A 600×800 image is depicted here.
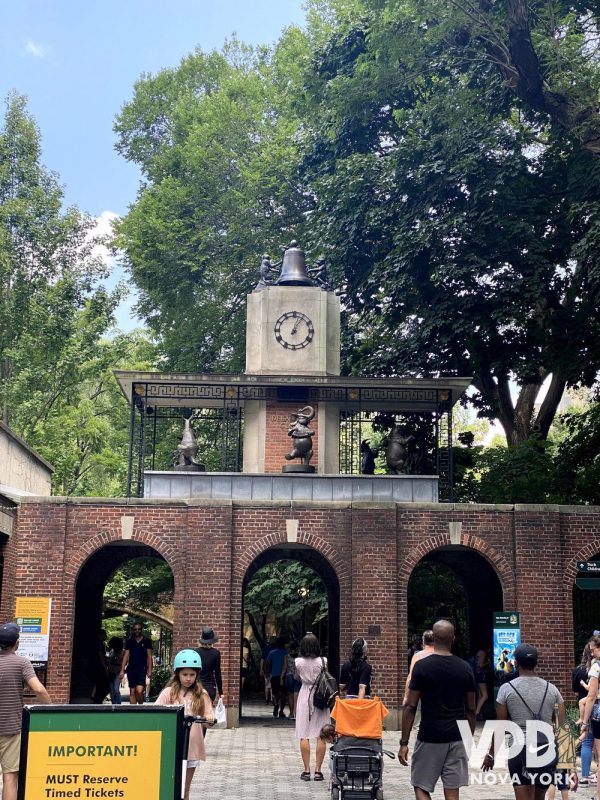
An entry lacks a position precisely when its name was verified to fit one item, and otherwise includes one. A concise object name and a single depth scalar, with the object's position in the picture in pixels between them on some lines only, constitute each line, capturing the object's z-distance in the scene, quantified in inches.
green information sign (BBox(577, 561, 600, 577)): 773.9
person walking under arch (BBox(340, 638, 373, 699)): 512.9
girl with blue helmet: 346.3
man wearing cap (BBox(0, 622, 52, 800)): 342.0
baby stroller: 426.3
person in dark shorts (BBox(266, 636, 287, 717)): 904.9
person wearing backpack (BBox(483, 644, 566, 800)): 312.0
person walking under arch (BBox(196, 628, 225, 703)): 517.7
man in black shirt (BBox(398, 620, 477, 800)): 303.0
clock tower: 923.4
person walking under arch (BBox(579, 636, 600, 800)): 409.1
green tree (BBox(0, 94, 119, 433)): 1438.2
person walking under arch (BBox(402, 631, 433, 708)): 410.1
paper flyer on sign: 780.0
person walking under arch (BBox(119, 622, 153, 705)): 781.3
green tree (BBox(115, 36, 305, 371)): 1362.0
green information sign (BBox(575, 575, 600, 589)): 737.6
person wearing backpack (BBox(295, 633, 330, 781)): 507.5
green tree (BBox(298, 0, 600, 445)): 1008.9
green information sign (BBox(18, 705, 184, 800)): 285.3
